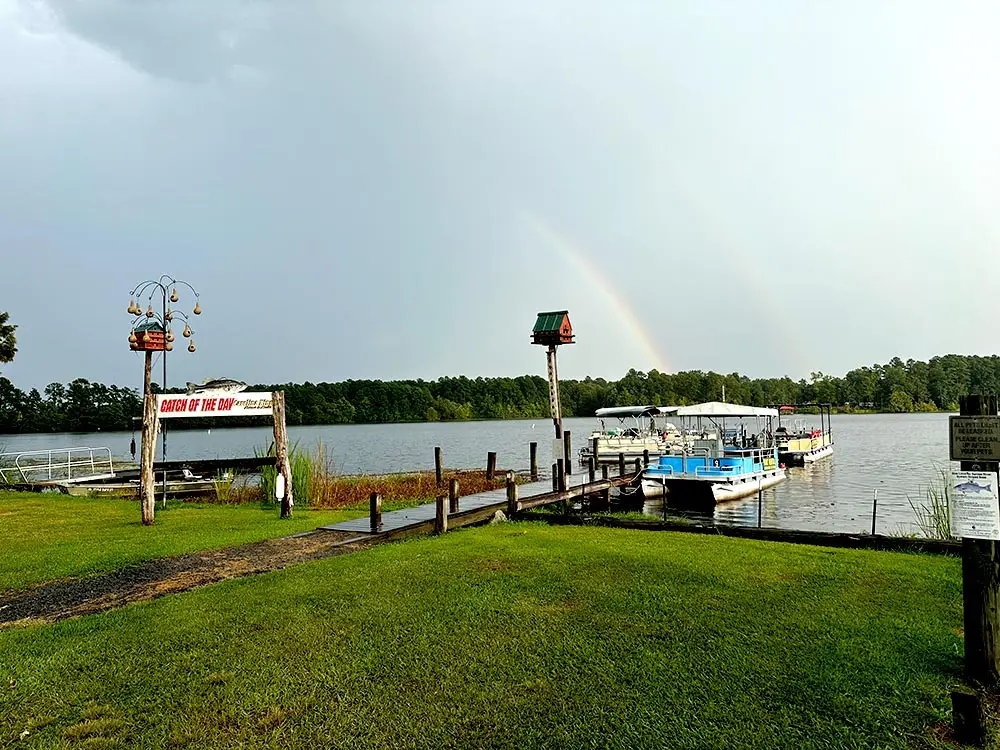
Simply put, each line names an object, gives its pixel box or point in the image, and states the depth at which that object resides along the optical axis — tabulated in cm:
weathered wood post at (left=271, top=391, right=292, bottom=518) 1412
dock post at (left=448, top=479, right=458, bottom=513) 1370
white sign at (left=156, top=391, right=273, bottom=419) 1320
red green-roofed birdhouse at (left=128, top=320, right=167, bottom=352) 1831
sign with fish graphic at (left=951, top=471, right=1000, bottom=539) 468
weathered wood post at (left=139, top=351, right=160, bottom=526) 1325
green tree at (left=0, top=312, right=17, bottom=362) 2609
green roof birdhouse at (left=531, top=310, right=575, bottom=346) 2222
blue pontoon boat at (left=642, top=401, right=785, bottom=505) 2475
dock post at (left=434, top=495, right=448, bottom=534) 1170
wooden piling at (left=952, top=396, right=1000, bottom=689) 475
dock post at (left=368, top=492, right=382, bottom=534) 1235
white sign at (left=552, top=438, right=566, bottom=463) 1747
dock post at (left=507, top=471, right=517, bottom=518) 1378
